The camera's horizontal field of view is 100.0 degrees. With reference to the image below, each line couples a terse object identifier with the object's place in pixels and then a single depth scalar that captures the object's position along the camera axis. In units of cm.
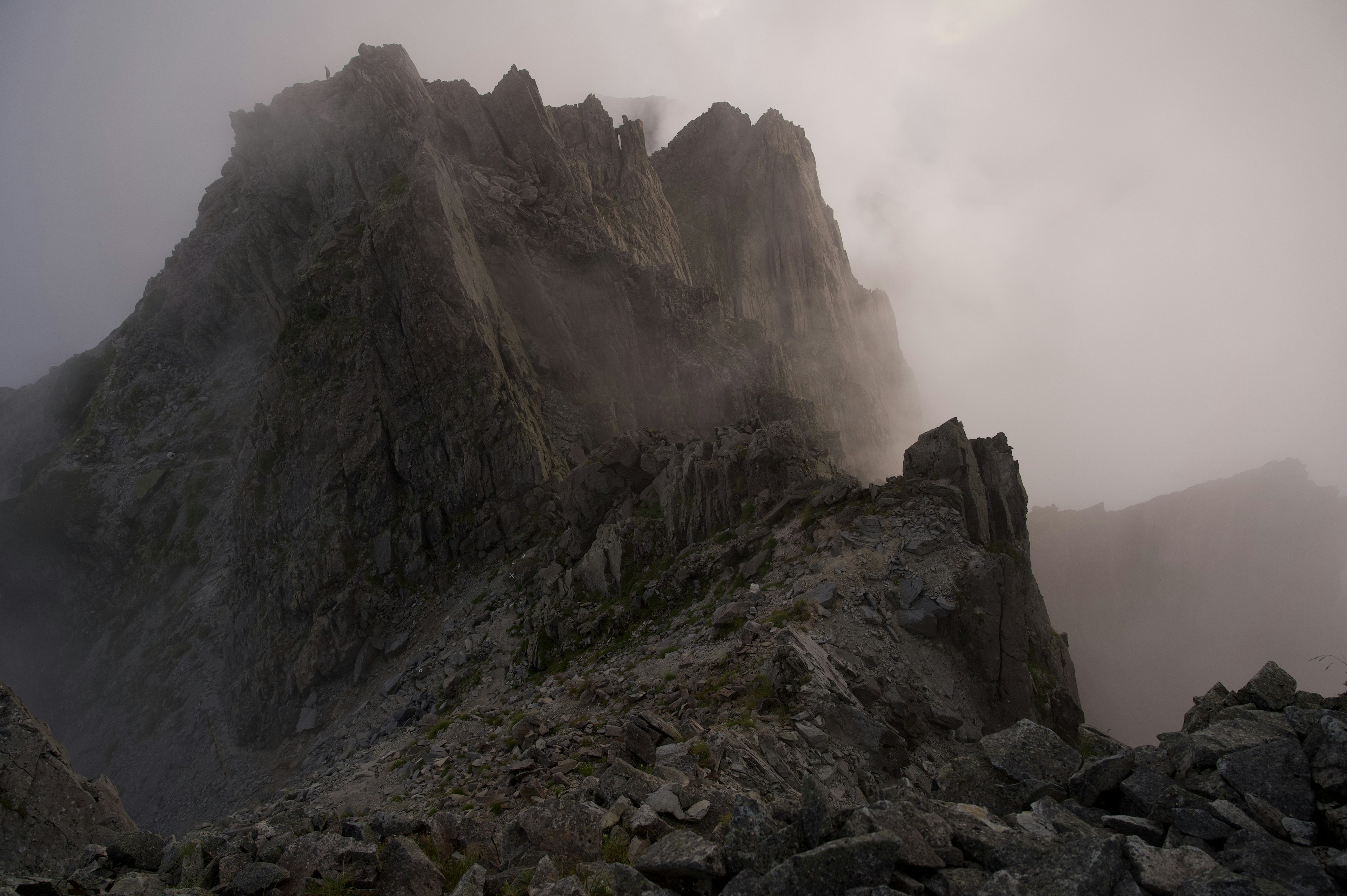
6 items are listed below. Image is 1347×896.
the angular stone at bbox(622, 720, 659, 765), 1190
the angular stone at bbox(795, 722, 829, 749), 1244
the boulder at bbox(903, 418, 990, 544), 2191
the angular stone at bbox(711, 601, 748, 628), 1941
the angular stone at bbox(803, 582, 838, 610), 1825
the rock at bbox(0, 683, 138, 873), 1083
